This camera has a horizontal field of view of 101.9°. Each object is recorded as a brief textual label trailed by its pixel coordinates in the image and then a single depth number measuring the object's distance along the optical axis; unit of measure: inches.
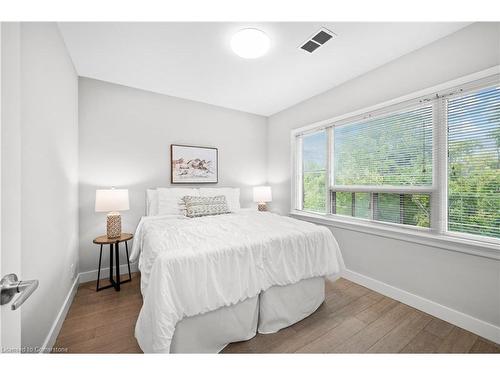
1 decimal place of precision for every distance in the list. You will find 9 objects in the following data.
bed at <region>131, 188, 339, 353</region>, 51.0
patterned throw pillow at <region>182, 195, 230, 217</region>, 110.7
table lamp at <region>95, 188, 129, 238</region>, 93.0
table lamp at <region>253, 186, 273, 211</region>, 147.1
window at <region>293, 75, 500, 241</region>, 67.7
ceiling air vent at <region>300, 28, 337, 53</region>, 72.9
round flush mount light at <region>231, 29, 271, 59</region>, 72.7
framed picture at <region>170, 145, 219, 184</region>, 128.6
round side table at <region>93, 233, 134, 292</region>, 91.4
